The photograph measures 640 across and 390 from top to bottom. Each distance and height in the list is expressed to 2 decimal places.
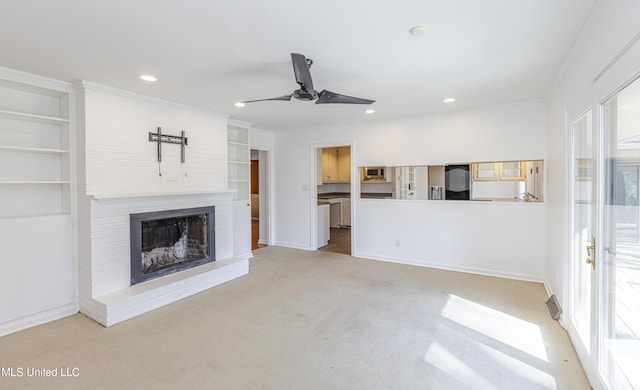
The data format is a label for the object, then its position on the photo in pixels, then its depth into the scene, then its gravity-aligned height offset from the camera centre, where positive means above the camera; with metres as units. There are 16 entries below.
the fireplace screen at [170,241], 3.53 -0.67
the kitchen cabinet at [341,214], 8.62 -0.68
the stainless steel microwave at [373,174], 5.34 +0.29
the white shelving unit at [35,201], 2.88 -0.09
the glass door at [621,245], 1.51 -0.32
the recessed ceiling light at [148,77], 3.02 +1.17
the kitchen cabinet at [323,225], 6.31 -0.76
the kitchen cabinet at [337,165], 8.32 +0.70
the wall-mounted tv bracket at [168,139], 3.84 +0.69
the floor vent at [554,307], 2.94 -1.22
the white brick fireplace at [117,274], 3.11 -0.92
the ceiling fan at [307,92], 2.29 +0.87
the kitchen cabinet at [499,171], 4.21 +0.26
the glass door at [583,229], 2.07 -0.32
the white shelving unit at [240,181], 5.27 +0.17
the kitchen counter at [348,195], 5.30 -0.12
